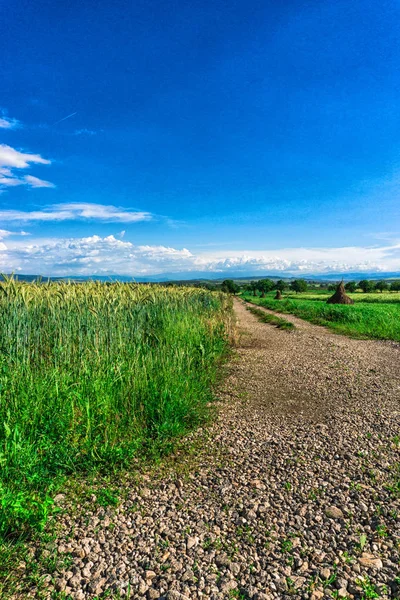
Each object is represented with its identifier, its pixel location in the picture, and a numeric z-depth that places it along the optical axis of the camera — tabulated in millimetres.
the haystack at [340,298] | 39312
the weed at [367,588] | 2795
